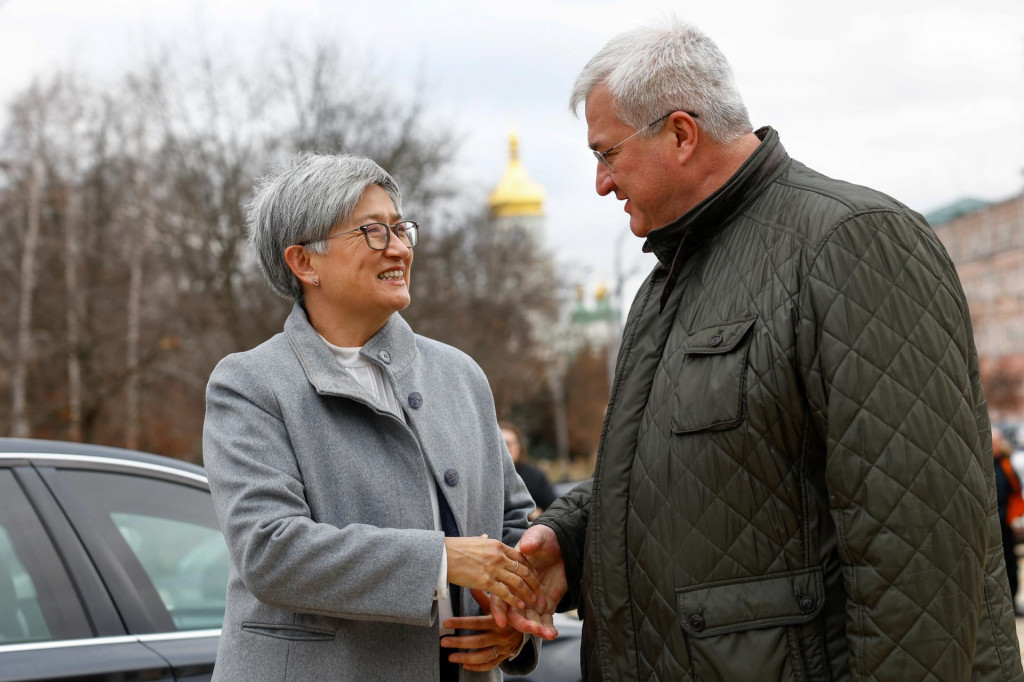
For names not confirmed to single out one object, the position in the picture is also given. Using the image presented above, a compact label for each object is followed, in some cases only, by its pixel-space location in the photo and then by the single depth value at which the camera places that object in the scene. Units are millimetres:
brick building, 54062
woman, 2287
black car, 2842
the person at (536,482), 7977
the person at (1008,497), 8711
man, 1883
